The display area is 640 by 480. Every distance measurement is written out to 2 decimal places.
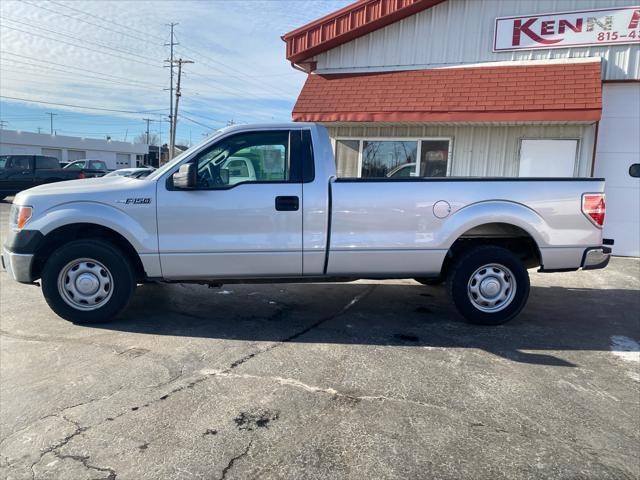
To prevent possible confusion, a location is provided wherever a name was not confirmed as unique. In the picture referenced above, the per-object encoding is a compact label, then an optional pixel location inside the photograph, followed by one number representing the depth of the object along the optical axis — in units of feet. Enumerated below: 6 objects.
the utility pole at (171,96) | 144.56
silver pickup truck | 15.39
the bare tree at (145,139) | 363.80
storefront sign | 30.17
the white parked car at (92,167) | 70.34
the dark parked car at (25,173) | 61.77
